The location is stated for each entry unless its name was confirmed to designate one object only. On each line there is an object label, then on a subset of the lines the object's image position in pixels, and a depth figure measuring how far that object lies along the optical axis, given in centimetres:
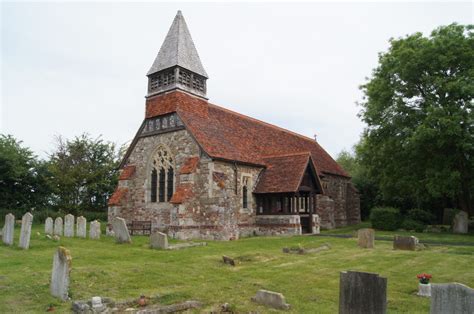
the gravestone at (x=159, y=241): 1550
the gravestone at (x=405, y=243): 1608
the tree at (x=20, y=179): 3250
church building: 2083
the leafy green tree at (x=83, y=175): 3334
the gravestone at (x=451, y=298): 491
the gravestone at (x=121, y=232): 1745
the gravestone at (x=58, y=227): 1984
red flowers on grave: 860
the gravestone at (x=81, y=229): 1909
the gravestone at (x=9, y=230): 1587
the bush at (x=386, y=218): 2684
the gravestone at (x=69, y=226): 1939
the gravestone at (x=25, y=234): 1458
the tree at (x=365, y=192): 4014
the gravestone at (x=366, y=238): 1684
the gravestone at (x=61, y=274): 790
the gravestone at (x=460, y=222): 2445
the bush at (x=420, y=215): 3078
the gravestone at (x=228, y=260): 1241
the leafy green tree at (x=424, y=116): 2196
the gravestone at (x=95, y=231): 1919
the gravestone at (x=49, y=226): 1994
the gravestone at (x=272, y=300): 739
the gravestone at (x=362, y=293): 573
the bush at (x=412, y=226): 2620
